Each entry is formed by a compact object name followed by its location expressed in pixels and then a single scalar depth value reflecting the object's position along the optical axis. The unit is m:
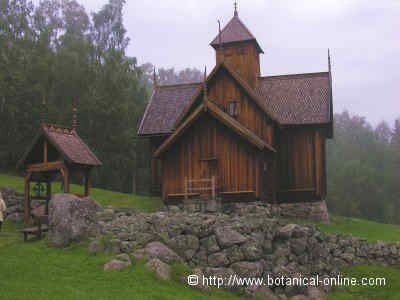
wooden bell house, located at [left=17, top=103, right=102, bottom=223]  24.45
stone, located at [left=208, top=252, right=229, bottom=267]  18.26
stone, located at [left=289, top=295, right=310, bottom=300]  17.82
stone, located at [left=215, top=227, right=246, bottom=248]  18.77
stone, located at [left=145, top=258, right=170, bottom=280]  15.60
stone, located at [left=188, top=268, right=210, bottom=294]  15.62
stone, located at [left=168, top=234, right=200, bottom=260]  18.39
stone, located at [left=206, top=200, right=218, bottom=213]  26.39
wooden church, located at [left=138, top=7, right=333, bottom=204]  27.45
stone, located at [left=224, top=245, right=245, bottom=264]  18.48
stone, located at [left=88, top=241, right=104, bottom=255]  17.41
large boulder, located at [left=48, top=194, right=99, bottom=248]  18.70
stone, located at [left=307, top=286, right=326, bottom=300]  18.02
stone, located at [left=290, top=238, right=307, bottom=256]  20.95
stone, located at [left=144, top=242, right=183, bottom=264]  16.97
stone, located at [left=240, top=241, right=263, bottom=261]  18.67
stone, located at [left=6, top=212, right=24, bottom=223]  27.80
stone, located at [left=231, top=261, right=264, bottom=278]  17.83
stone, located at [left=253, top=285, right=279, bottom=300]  16.88
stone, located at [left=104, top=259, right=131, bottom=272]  15.71
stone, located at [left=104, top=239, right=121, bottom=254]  17.33
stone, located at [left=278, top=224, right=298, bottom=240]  21.06
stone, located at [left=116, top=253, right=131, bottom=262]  16.34
